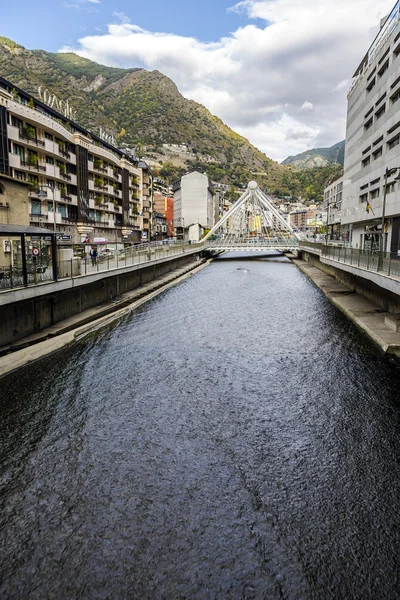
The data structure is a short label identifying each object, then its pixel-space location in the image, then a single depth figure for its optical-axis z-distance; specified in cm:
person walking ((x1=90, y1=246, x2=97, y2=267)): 2559
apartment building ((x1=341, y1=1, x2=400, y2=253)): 3938
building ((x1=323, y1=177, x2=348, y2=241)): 10656
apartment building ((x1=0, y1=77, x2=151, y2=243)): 3653
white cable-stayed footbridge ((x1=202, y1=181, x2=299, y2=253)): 8562
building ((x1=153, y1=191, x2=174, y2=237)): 12594
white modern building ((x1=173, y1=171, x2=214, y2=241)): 12550
